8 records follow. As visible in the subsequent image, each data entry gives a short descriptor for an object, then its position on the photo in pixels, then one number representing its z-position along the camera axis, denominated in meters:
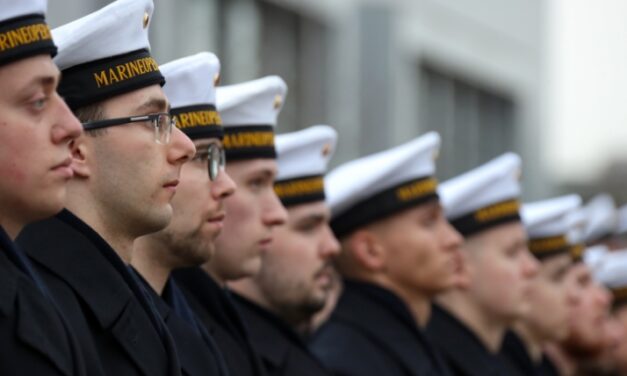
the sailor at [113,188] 8.26
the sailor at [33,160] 7.18
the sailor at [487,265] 15.63
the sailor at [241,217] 10.89
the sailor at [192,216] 9.69
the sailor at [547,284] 17.43
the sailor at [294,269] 11.79
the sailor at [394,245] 13.92
